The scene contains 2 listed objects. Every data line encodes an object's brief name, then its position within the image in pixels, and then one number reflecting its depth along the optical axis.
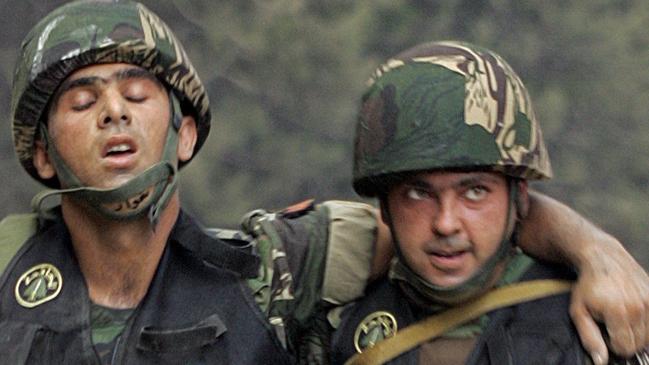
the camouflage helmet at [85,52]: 7.96
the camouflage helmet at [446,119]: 7.88
